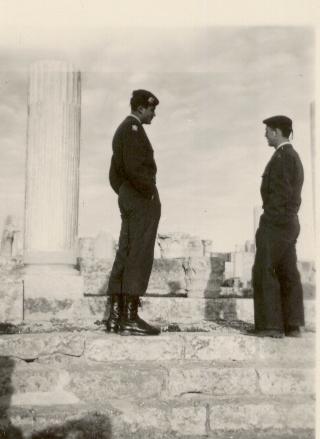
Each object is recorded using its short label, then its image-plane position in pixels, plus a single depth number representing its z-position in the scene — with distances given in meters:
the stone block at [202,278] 7.20
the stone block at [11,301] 6.25
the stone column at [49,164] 6.97
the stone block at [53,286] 6.59
